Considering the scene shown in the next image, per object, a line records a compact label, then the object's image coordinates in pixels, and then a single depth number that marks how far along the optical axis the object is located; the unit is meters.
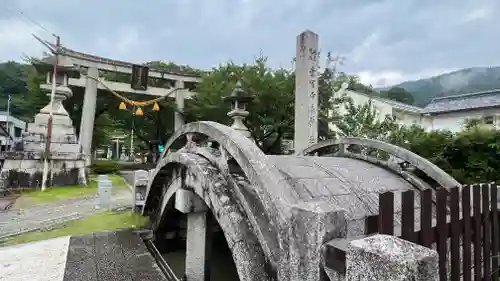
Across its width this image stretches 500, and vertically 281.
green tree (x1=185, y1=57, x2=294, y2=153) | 14.21
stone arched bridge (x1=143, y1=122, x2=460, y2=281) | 1.94
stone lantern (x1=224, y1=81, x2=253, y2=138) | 10.91
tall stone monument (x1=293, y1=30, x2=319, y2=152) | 7.86
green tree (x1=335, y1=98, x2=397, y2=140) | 9.62
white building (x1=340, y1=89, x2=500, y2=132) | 17.67
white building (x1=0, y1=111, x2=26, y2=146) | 26.36
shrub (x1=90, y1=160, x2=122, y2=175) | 21.24
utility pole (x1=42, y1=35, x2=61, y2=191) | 12.13
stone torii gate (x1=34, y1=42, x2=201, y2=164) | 17.61
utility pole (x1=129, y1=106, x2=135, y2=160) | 28.15
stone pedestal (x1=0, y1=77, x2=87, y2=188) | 12.23
